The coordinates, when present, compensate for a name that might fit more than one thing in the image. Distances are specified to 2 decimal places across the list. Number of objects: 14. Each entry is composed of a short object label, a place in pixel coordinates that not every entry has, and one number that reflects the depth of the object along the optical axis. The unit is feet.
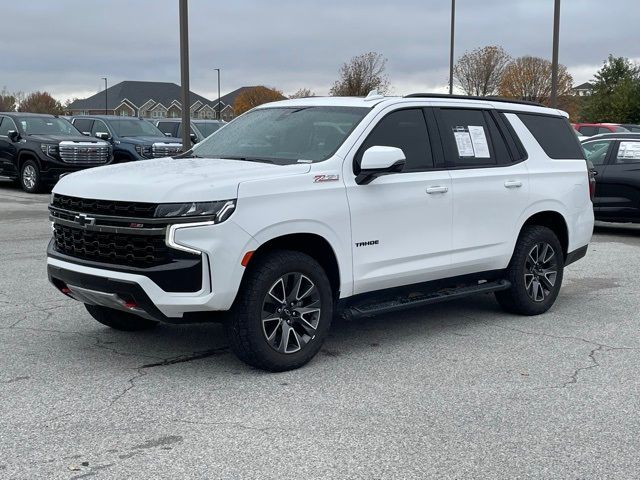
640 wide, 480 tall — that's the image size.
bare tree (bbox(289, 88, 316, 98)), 253.14
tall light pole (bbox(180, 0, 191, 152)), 49.32
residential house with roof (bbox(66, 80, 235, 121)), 385.91
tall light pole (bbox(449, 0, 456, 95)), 103.77
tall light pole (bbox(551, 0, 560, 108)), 69.72
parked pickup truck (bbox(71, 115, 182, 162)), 67.36
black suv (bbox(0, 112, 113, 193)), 62.39
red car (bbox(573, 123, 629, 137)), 94.58
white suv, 16.60
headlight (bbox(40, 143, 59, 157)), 62.28
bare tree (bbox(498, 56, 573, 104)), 241.14
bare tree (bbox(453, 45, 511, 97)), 234.17
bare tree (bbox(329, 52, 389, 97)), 184.85
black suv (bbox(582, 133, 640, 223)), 42.34
